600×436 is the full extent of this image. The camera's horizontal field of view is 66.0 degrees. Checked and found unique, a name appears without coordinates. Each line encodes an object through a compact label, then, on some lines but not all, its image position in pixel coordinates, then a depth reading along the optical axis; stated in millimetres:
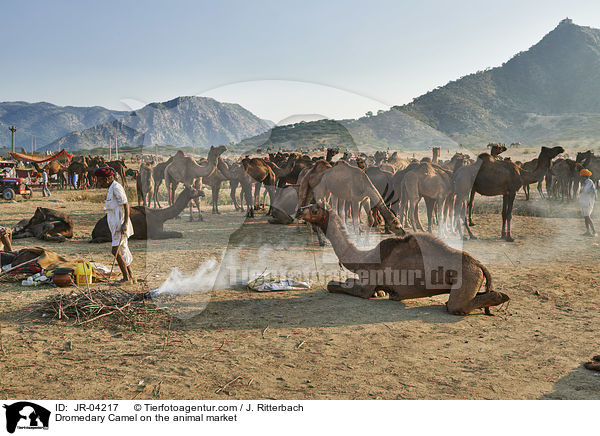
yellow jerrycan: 8070
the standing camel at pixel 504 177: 13852
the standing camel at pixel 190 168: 17844
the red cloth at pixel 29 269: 8531
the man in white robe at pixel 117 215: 8211
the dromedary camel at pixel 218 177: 19866
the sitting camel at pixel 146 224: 12820
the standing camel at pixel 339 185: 12050
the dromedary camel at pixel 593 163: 25019
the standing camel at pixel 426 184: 13961
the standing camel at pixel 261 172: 17484
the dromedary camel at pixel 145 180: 19491
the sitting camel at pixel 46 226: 12961
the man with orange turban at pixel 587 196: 13898
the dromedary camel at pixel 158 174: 21269
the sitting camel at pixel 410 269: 6547
